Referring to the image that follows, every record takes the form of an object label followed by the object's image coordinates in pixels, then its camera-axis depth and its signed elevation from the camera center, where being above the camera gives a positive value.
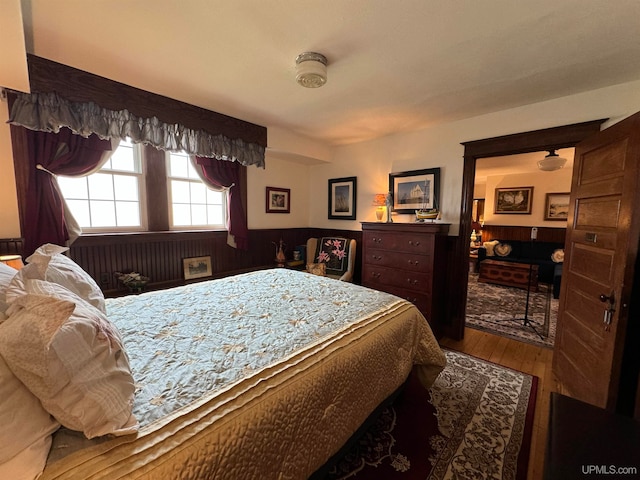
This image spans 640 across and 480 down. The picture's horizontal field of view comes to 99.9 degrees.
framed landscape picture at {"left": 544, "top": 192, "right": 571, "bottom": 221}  5.61 +0.31
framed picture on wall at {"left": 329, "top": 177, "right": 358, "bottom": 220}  4.00 +0.30
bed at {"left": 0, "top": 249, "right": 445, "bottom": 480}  0.74 -0.62
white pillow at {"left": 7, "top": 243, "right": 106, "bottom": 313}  1.12 -0.27
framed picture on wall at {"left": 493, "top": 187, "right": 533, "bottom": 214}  6.06 +0.47
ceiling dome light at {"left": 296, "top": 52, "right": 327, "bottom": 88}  1.80 +1.02
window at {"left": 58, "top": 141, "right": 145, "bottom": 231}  2.51 +0.20
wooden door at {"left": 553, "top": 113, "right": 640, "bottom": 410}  1.56 -0.28
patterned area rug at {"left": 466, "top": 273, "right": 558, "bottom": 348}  3.15 -1.31
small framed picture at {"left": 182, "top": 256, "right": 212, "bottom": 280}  3.11 -0.61
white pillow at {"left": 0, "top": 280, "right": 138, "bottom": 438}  0.68 -0.40
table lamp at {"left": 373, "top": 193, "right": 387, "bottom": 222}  3.58 +0.20
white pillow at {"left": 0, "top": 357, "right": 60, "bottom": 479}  0.61 -0.53
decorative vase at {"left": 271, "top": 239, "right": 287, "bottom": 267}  3.95 -0.59
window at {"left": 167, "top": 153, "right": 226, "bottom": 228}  3.09 +0.22
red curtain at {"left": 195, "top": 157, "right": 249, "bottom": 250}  3.19 +0.37
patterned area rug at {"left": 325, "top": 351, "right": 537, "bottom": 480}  1.46 -1.35
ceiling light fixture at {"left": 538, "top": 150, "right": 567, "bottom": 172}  3.52 +0.78
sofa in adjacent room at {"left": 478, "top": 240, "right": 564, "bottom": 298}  5.00 -0.68
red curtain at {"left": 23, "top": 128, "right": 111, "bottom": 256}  2.16 +0.30
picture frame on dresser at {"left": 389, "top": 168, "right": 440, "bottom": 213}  3.22 +0.36
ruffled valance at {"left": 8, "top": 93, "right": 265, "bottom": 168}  1.94 +0.75
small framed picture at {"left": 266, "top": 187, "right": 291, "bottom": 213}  3.94 +0.25
